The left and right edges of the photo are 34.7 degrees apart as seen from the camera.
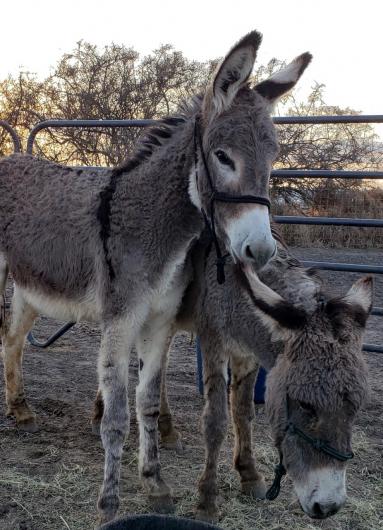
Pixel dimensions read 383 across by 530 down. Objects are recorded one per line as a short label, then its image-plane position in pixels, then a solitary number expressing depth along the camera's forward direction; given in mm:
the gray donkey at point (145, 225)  2773
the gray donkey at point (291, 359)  2359
